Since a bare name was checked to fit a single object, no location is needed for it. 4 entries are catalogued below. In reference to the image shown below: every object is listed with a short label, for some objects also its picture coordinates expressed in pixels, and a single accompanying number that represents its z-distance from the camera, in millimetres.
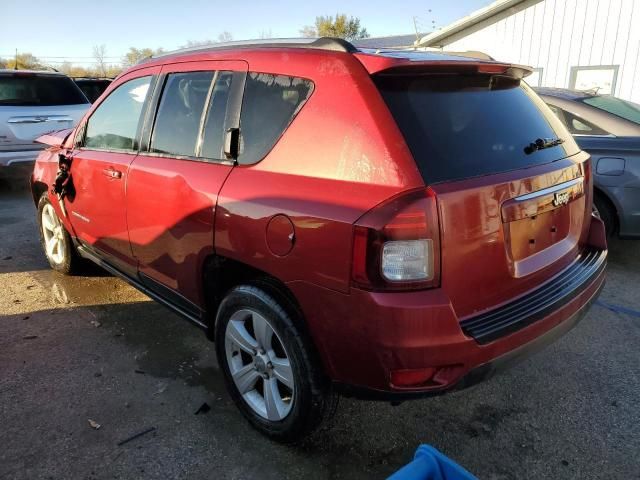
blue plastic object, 1474
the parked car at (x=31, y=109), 7586
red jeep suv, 1928
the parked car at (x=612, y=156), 4551
